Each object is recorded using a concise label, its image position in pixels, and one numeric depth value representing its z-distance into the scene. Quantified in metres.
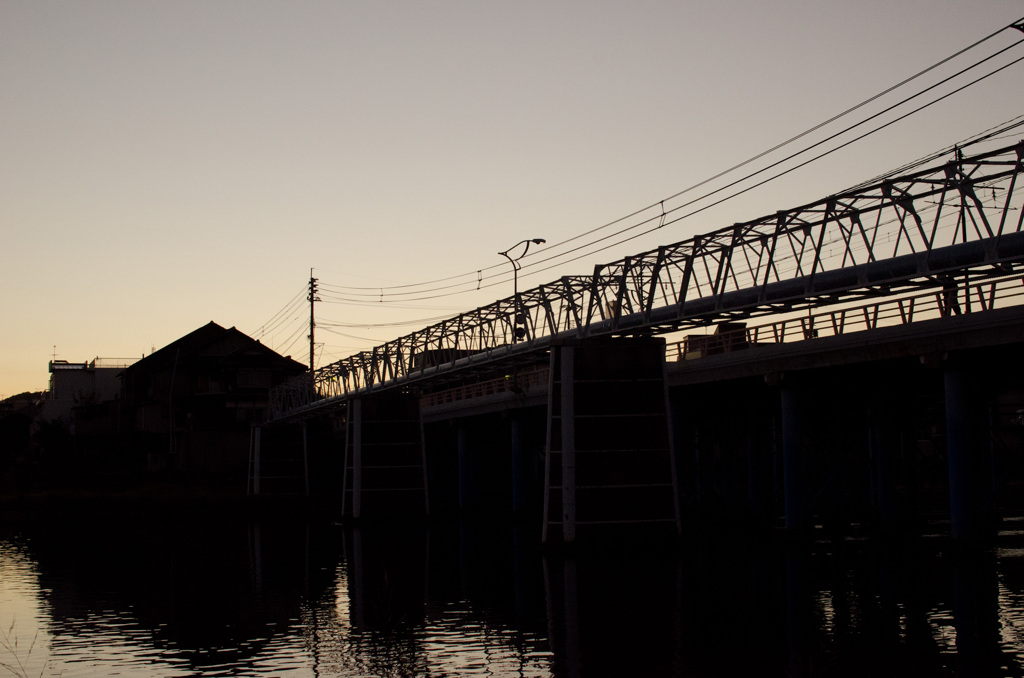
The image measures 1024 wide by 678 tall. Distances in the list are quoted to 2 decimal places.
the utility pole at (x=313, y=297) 123.50
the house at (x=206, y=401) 115.81
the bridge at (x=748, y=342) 36.28
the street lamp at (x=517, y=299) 60.19
